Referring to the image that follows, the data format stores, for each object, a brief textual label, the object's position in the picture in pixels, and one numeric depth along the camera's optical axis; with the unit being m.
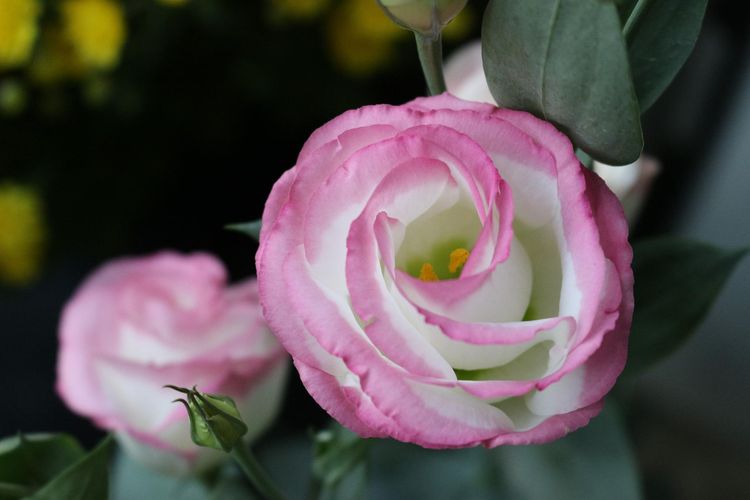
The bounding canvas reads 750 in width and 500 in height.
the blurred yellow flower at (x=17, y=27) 0.54
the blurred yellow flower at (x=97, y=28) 0.56
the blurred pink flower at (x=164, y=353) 0.48
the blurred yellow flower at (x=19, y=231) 0.68
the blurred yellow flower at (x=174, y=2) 0.53
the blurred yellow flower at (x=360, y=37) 0.63
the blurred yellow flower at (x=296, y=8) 0.63
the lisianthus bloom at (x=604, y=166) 0.46
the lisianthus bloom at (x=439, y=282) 0.39
